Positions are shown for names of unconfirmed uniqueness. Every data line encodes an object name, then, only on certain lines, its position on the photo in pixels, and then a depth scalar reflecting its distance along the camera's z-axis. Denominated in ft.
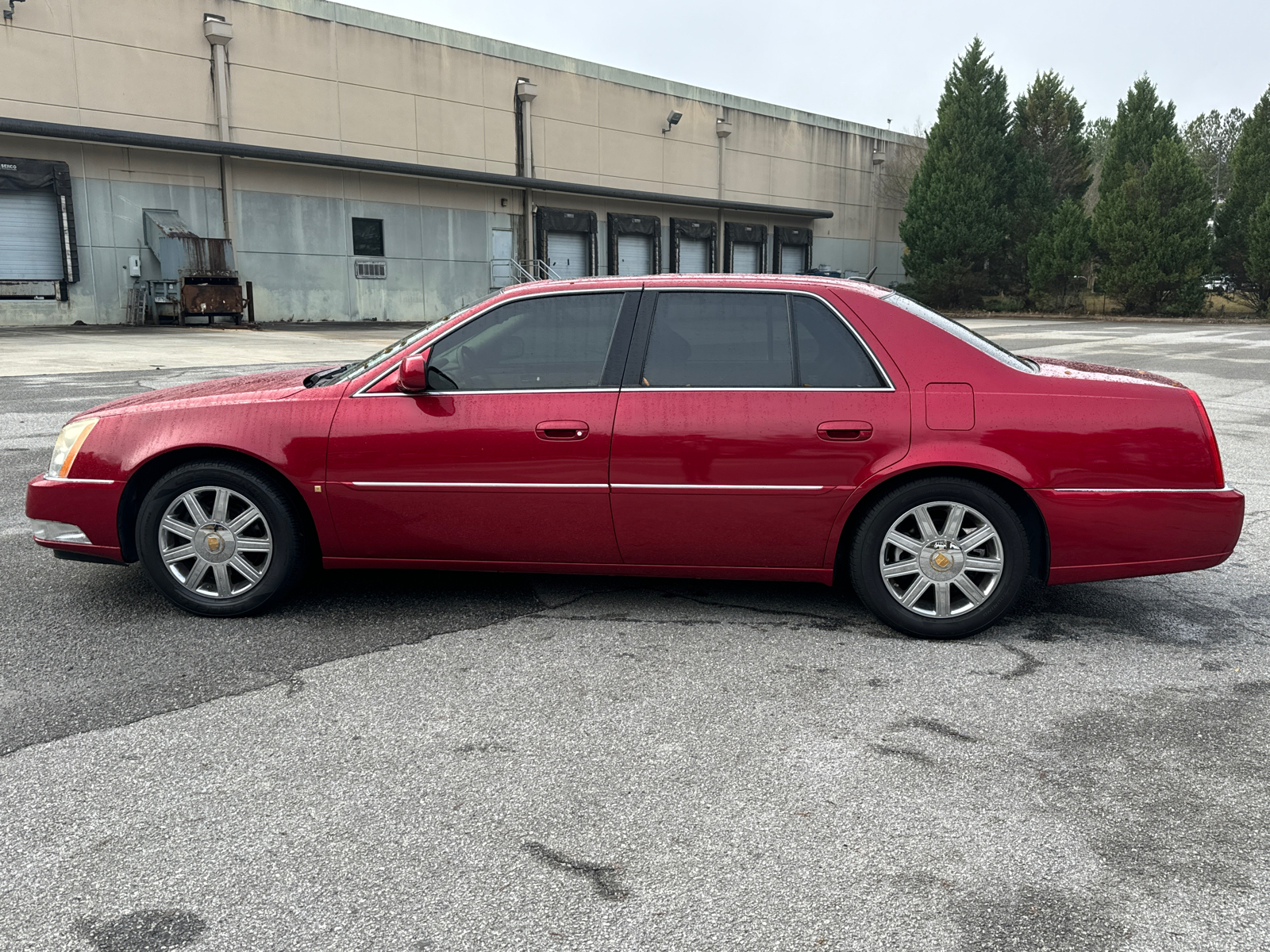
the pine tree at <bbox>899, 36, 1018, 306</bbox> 129.29
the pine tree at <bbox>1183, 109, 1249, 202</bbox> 219.61
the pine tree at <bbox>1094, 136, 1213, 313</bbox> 116.78
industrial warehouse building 81.82
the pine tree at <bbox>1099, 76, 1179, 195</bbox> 126.31
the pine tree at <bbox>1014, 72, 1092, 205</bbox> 132.67
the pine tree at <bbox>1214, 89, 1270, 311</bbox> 121.80
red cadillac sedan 13.84
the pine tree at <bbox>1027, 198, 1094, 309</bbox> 124.77
